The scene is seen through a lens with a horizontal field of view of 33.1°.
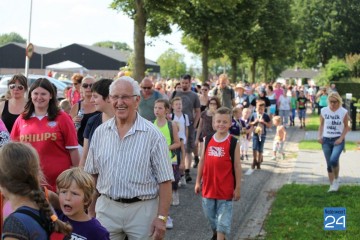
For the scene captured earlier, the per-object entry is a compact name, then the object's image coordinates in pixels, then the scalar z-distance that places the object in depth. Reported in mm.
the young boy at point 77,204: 3955
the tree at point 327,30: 84750
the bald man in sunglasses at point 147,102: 10117
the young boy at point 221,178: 6980
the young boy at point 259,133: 13766
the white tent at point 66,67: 51000
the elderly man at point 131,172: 4547
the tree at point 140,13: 19047
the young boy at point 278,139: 15977
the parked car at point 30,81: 29688
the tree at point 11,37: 177250
